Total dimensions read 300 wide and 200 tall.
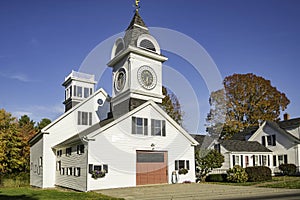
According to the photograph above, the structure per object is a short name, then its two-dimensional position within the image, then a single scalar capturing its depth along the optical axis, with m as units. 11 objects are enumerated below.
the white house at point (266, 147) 36.09
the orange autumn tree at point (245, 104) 51.31
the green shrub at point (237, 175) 27.48
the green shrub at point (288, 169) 35.00
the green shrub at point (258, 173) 27.97
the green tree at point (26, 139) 40.24
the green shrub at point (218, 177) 29.81
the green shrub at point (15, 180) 31.09
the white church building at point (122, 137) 23.20
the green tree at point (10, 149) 37.04
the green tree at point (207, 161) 29.75
